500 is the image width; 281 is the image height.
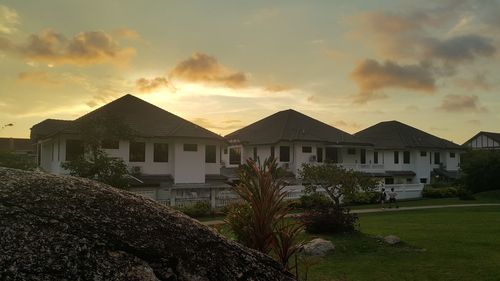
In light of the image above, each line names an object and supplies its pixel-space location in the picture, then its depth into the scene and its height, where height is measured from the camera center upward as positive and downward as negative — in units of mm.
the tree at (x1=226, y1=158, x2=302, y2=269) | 6973 -772
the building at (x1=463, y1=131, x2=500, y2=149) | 72500 +4455
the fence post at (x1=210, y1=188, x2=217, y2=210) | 28969 -2018
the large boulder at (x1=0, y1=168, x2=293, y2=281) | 3164 -576
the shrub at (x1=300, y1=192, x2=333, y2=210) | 31847 -2277
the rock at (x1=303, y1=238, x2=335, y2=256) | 13656 -2496
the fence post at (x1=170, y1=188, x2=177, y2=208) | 28067 -1906
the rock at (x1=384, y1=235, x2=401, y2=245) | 14992 -2464
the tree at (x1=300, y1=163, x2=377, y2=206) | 28984 -771
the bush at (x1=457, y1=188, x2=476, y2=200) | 41188 -2575
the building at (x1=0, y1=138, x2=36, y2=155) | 74788 +4033
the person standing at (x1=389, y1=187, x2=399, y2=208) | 35969 -2591
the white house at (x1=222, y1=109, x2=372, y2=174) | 44625 +2509
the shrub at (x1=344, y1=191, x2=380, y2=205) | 36597 -2580
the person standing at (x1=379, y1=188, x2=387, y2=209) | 35750 -2497
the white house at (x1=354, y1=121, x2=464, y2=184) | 54375 +1780
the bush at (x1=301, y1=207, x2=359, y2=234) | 17328 -2127
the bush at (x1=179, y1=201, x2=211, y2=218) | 26906 -2587
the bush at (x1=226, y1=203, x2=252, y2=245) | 7319 -997
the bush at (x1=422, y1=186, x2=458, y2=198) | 44969 -2497
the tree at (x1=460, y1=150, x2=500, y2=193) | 47022 -465
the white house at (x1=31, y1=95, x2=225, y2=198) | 33562 +1634
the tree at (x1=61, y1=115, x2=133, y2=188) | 24375 +793
